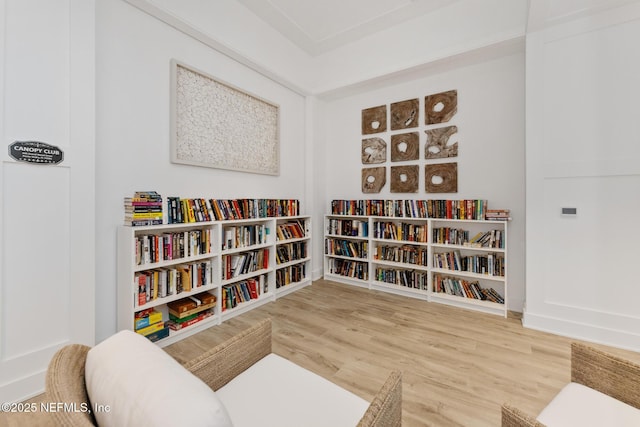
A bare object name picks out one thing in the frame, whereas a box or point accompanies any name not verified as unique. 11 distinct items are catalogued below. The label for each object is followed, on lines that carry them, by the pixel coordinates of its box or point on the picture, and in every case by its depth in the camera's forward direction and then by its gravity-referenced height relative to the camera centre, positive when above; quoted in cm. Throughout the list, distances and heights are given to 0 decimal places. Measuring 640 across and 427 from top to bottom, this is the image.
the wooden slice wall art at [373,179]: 391 +51
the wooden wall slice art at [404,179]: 362 +48
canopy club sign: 168 +39
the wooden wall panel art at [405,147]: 361 +91
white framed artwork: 263 +98
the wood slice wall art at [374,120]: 389 +137
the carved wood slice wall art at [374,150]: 390 +93
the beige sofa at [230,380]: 68 -63
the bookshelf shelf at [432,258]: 302 -54
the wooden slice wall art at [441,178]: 336 +46
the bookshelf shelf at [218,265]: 215 -50
